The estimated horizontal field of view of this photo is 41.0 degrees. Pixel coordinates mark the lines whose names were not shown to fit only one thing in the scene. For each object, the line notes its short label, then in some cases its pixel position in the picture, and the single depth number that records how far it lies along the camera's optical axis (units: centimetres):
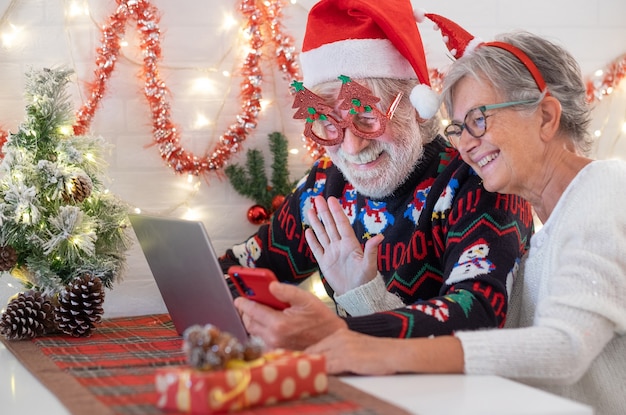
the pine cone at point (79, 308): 191
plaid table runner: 114
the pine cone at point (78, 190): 209
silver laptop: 146
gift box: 106
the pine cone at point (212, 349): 108
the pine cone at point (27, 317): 189
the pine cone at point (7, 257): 204
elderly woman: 141
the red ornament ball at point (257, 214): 264
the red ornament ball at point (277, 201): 264
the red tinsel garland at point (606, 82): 291
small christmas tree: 205
